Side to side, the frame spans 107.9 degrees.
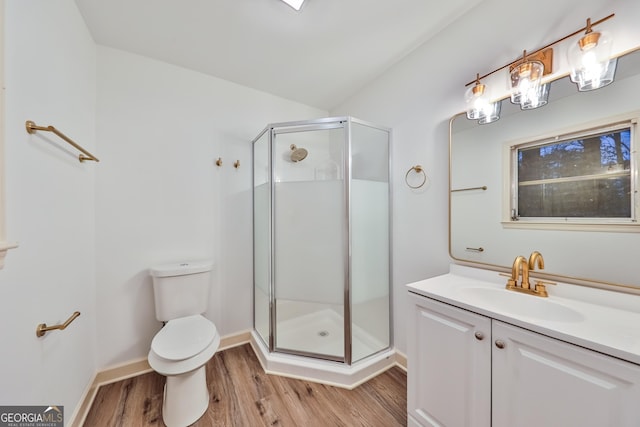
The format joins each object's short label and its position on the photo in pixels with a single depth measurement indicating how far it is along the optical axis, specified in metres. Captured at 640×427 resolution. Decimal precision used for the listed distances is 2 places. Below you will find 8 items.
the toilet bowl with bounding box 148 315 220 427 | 1.31
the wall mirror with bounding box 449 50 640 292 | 0.98
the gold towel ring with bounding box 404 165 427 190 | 1.75
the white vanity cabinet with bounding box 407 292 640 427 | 0.71
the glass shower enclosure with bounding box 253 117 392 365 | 1.81
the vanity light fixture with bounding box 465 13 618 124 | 1.00
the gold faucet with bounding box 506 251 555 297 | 1.14
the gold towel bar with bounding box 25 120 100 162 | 0.95
